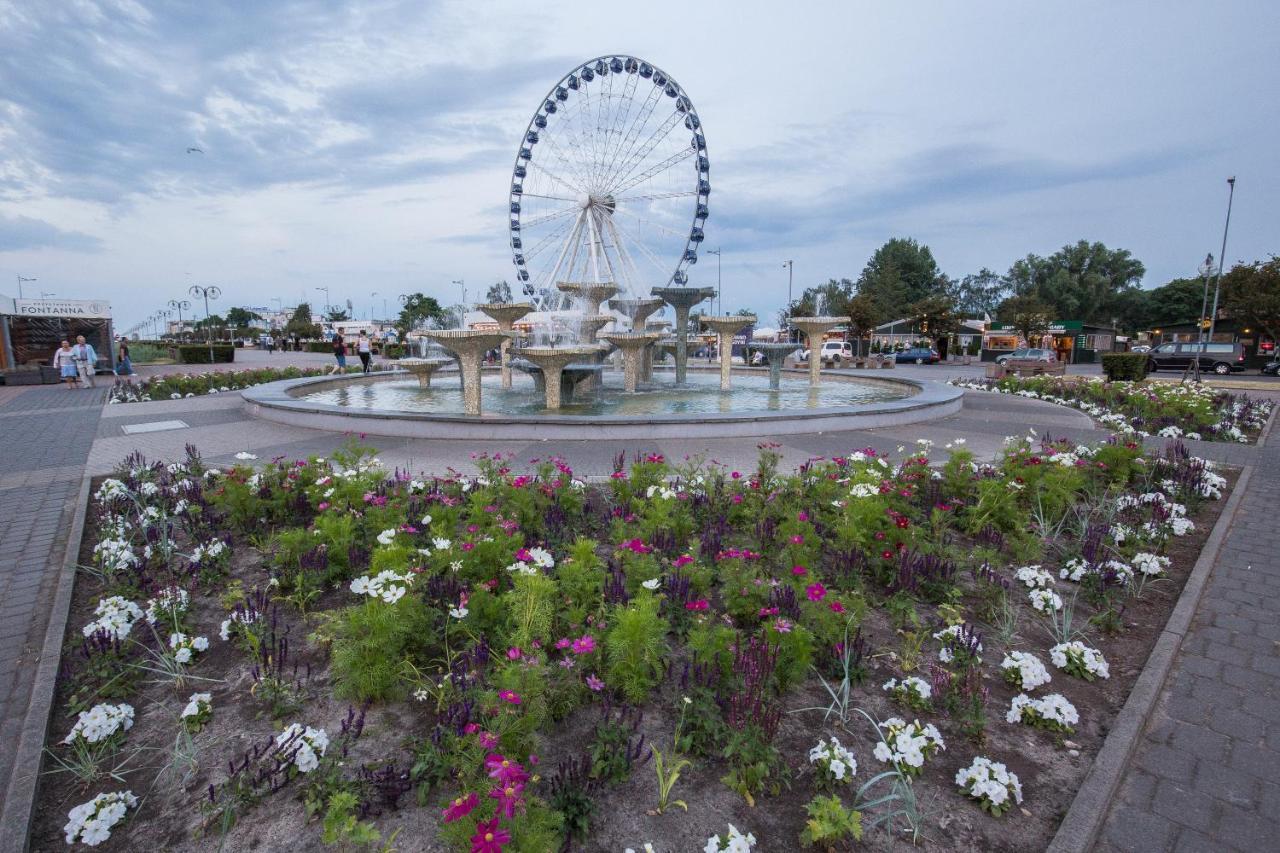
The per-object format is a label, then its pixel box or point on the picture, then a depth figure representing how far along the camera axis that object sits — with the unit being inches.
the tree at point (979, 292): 4205.2
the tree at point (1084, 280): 2746.1
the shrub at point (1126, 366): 847.1
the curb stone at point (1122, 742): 92.8
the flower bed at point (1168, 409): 403.9
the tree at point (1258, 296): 1155.3
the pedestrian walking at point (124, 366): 940.0
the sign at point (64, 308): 852.6
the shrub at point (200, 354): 1299.2
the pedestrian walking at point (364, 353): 897.5
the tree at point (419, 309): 3659.0
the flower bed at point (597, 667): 96.1
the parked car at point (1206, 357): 1245.7
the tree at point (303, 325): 3526.1
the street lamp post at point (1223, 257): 1240.8
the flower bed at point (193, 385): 626.2
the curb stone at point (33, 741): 92.6
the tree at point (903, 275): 2817.4
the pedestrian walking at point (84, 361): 756.6
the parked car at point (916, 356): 1761.8
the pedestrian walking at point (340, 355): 896.2
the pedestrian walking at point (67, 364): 751.1
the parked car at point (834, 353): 1498.5
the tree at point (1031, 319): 1924.2
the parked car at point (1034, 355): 1387.9
